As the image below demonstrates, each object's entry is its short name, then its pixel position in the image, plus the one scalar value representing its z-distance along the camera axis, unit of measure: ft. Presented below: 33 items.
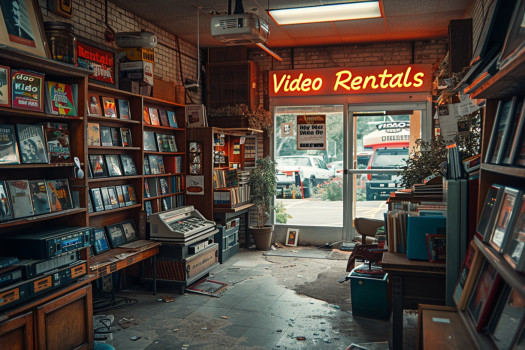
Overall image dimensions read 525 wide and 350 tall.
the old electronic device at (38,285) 8.93
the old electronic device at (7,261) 9.20
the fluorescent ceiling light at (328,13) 18.44
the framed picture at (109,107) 15.65
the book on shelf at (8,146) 9.62
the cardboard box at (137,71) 16.98
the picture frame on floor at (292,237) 25.38
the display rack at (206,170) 20.88
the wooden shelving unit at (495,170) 4.91
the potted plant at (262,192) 24.35
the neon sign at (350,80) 23.38
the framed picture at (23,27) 9.95
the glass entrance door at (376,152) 23.93
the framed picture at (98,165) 15.10
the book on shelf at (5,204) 9.53
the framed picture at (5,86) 9.44
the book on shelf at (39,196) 10.43
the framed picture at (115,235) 15.84
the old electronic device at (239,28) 14.07
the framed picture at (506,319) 5.10
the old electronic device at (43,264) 9.59
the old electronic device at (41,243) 10.03
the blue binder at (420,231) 9.80
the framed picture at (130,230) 16.68
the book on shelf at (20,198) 9.87
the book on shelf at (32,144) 10.15
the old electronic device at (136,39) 16.60
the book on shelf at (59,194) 10.99
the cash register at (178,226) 16.58
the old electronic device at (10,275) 9.00
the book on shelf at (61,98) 10.85
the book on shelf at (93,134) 14.92
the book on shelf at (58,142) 11.03
